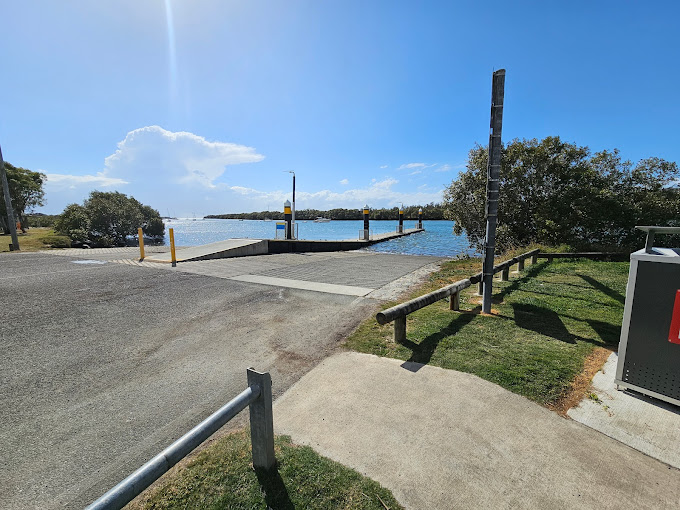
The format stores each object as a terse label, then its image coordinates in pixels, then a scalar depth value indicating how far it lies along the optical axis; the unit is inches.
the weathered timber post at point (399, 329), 165.5
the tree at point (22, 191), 1255.5
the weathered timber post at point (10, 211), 559.1
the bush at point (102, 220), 1109.9
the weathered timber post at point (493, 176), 193.6
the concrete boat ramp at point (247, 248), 490.9
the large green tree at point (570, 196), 486.3
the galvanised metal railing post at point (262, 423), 77.4
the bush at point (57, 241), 800.3
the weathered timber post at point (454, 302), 218.4
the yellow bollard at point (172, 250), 432.9
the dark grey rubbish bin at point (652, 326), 107.2
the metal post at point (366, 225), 954.1
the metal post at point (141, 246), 471.3
